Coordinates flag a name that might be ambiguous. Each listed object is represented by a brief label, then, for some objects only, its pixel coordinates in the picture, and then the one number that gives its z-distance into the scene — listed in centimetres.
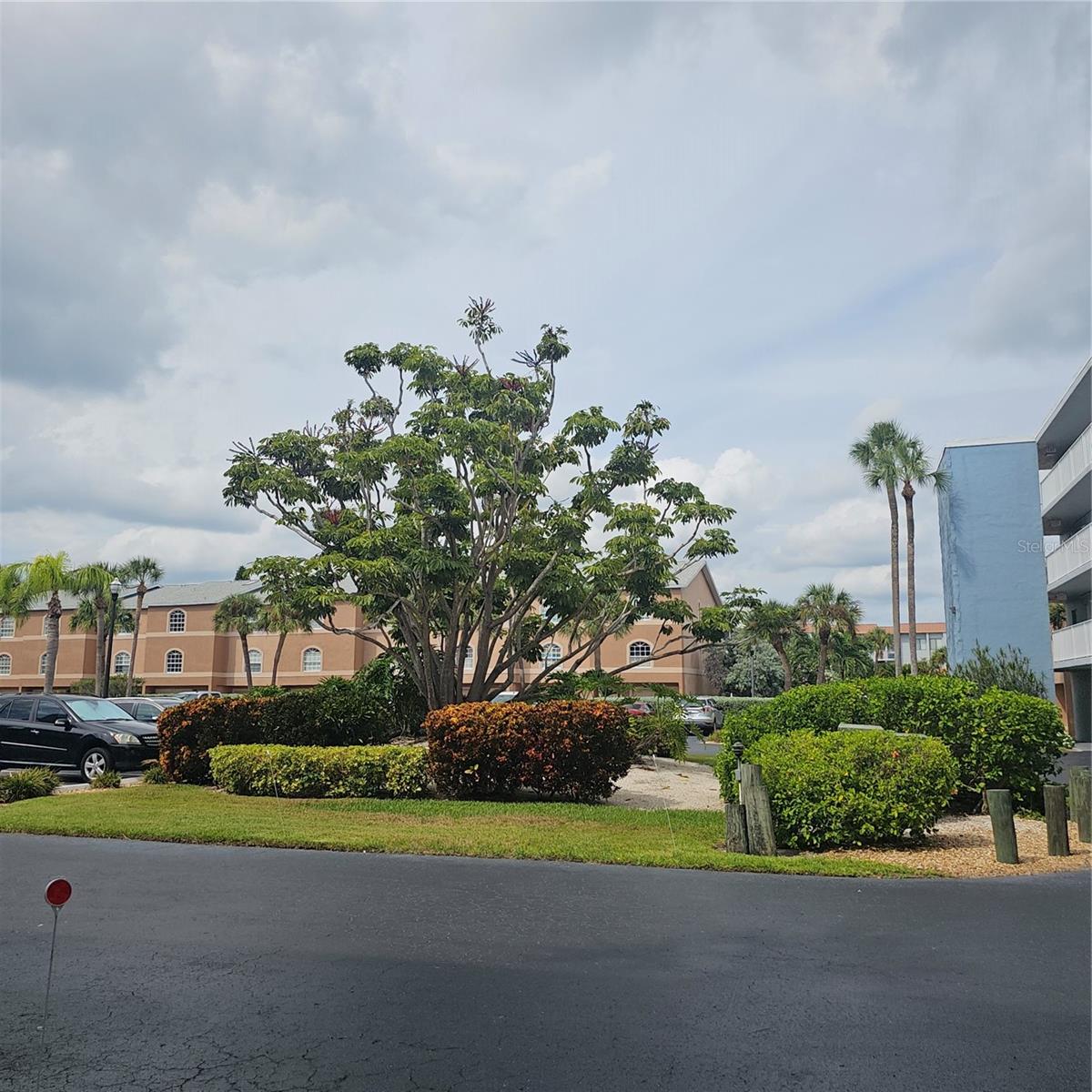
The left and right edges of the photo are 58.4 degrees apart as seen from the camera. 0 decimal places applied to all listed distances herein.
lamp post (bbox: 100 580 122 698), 2914
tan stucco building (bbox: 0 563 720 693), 5894
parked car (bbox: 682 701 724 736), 3650
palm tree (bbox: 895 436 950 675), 3944
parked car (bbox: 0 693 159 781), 1709
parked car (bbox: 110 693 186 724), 2275
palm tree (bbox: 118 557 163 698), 5541
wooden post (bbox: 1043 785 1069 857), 997
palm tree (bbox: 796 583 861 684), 5338
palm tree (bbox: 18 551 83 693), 3388
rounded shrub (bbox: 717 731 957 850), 1021
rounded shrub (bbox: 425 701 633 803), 1408
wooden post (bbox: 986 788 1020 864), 960
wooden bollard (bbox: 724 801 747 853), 1009
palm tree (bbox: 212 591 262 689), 4775
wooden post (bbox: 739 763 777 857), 999
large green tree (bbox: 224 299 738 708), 1923
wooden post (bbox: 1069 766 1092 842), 1059
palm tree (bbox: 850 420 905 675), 4006
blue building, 3516
